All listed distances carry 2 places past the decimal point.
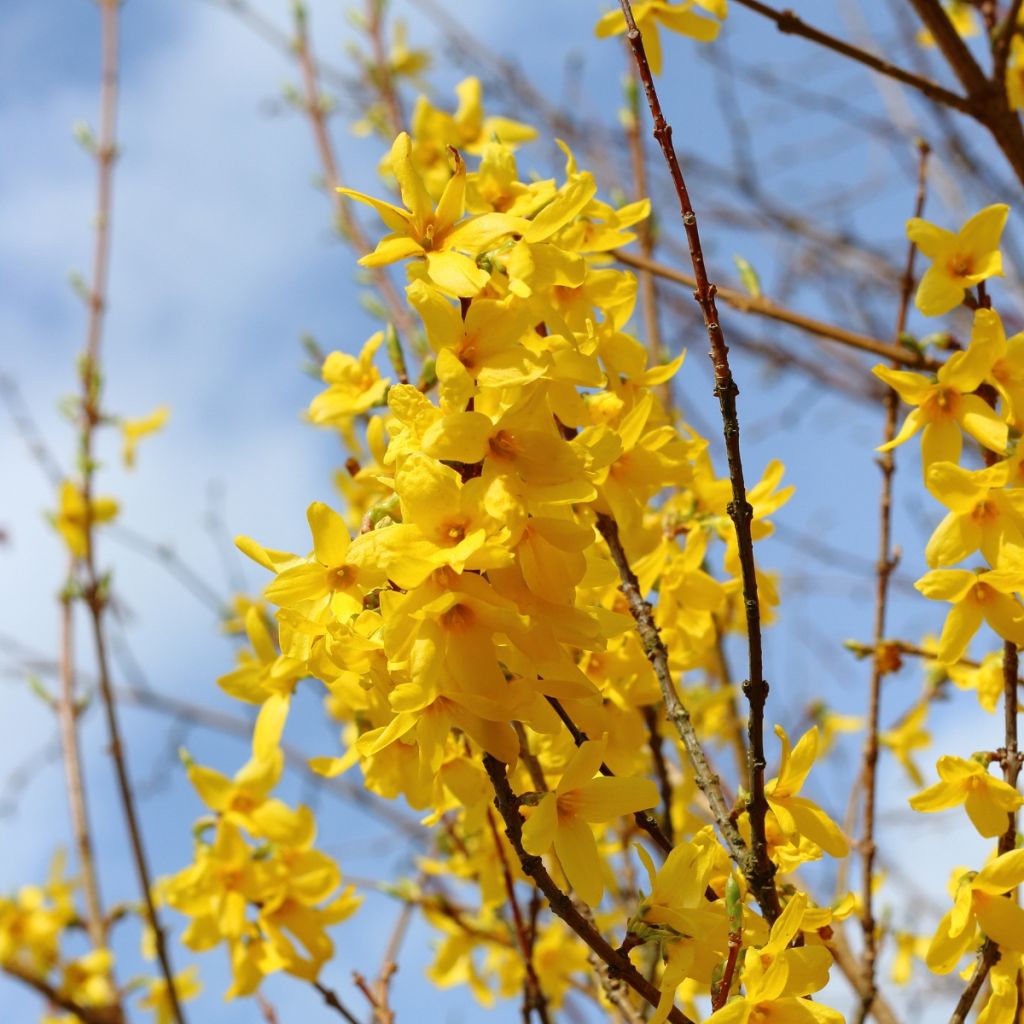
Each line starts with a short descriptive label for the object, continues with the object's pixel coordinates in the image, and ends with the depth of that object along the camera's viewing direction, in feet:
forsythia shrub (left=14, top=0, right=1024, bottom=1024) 1.79
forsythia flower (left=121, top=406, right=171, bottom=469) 3.86
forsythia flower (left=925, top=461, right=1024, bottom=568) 1.95
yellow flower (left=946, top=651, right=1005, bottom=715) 2.13
